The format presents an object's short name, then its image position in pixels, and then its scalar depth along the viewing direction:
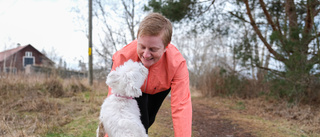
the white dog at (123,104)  1.74
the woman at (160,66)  1.87
